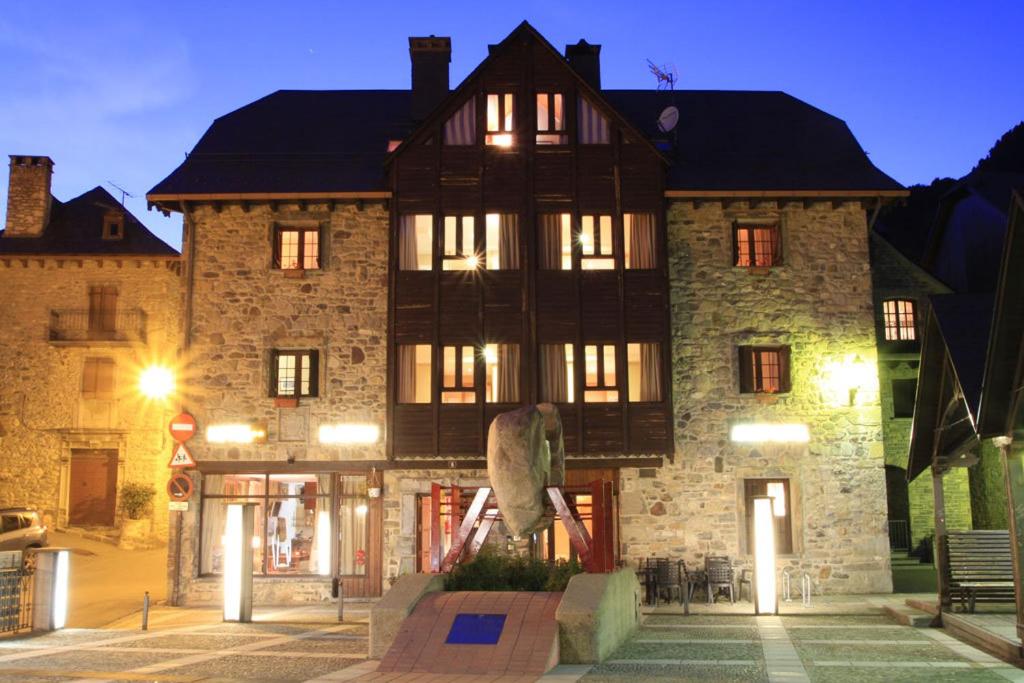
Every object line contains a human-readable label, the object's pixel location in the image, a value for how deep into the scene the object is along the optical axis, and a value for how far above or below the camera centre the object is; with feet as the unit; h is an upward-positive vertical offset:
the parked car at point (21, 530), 88.84 -2.10
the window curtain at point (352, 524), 73.05 -1.53
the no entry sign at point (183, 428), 70.74 +5.12
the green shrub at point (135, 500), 109.60 +0.41
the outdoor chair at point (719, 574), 68.39 -4.94
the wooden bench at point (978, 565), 50.72 -3.36
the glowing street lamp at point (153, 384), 110.22 +12.66
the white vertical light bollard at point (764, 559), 59.88 -3.49
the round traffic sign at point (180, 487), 58.13 +0.91
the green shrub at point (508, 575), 45.32 -3.24
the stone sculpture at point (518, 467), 43.42 +1.35
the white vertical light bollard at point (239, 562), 57.77 -3.21
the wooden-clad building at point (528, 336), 72.90 +11.54
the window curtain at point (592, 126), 76.48 +27.01
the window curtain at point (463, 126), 76.38 +27.06
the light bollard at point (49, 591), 54.13 -4.46
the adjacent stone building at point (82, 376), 110.83 +13.58
